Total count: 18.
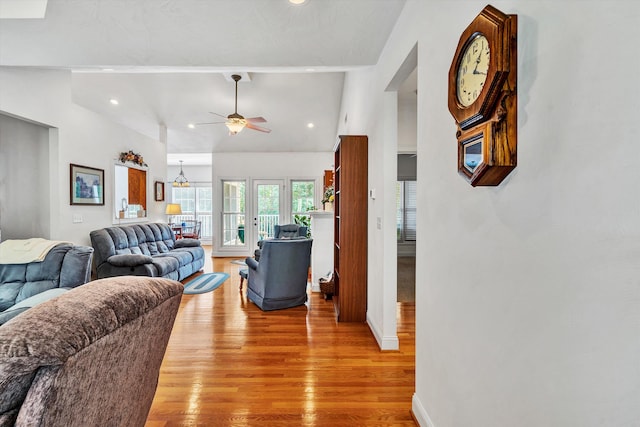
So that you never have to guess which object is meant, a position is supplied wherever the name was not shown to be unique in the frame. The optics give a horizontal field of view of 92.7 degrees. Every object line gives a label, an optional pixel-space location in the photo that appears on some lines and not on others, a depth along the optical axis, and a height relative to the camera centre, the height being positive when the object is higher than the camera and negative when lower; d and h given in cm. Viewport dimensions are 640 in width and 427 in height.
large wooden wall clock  93 +37
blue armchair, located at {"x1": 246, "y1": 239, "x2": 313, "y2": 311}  363 -79
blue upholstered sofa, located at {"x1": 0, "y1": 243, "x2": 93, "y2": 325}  243 -55
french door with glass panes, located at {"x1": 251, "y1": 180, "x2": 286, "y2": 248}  799 +9
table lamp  726 -2
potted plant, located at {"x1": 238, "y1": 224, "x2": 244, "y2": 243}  806 -62
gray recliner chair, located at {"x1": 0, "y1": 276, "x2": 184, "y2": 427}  63 -35
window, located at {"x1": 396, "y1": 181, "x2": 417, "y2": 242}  620 -1
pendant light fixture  945 +90
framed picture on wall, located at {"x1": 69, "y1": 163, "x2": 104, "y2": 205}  411 +33
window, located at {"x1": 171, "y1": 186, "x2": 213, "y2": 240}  1090 +23
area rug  462 -124
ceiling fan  467 +134
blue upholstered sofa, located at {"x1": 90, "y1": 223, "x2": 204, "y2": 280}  424 -71
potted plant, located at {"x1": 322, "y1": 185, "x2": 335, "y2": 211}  469 +15
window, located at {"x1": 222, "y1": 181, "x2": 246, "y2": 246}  802 -9
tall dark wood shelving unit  331 -11
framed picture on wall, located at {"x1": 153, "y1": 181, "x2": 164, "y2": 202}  626 +38
